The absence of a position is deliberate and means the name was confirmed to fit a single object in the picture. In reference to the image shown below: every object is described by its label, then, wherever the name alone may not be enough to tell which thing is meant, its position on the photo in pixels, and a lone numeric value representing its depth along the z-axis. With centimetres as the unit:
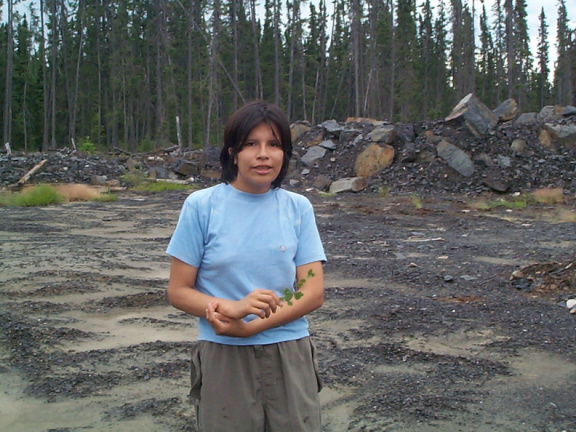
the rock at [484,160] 1698
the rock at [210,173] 1988
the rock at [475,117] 1806
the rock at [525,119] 1852
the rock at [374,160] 1838
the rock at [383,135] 1903
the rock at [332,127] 2123
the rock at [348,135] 2038
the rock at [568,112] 1950
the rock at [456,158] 1694
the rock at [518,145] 1741
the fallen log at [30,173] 1773
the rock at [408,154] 1805
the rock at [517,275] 609
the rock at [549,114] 1917
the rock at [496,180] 1612
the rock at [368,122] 2153
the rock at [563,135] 1750
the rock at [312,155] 1984
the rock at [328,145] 2035
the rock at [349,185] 1705
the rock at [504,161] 1684
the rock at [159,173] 1978
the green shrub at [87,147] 2886
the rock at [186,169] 2023
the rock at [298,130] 2202
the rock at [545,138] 1765
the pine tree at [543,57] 5803
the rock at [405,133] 1889
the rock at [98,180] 1852
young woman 178
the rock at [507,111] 1909
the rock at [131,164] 2086
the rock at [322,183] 1783
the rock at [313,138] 2112
